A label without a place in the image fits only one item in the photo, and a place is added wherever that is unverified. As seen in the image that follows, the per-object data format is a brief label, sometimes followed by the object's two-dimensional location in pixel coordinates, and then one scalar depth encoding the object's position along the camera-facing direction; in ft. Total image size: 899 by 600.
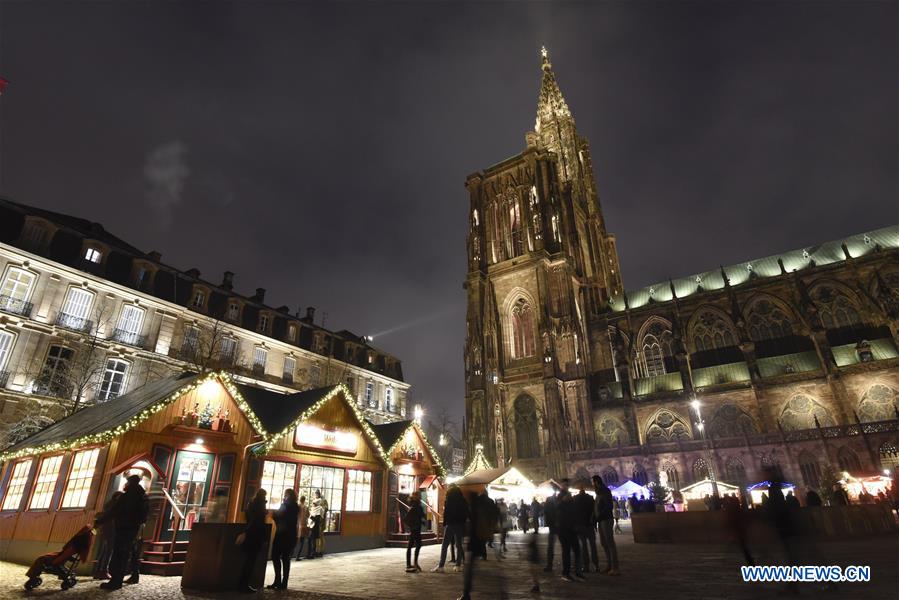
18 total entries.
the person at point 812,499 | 50.06
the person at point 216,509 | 28.37
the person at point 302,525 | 40.55
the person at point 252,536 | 24.17
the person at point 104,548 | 31.07
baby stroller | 24.97
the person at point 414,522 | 32.63
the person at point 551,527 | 29.84
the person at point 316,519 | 42.93
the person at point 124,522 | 25.98
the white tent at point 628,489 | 87.15
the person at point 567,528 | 26.66
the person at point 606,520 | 28.53
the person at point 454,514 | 31.14
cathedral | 99.04
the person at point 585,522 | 28.63
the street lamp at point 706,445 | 100.56
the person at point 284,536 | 25.64
